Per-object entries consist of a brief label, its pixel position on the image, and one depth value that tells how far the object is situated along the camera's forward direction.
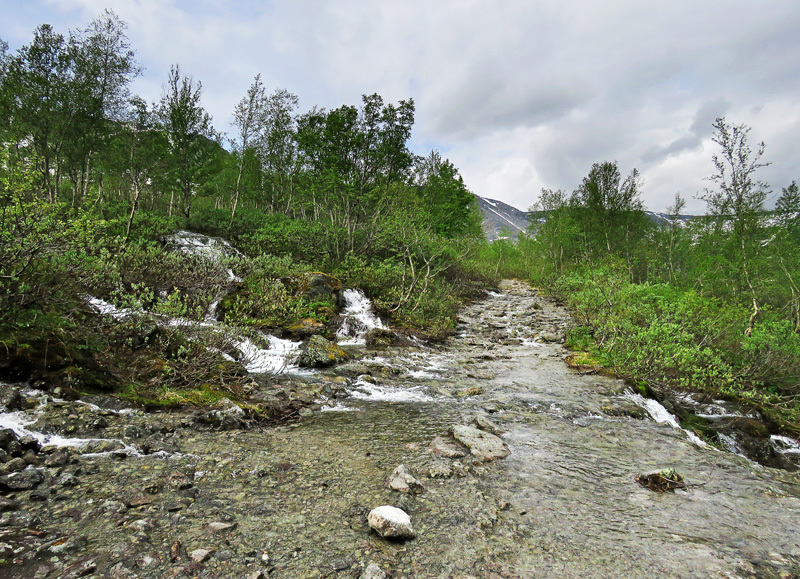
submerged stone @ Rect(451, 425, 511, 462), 6.86
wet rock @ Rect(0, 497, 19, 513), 3.61
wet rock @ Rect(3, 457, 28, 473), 4.21
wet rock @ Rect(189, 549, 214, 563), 3.40
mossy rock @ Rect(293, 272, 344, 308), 19.31
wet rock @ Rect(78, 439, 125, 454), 5.06
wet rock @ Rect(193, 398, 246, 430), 6.89
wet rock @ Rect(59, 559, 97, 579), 2.95
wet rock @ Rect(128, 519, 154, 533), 3.67
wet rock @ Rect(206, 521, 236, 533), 3.88
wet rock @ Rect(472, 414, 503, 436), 8.26
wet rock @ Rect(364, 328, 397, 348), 17.44
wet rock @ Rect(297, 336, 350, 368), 12.99
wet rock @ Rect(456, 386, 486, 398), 11.23
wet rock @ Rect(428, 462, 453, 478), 5.91
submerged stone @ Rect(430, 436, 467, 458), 6.77
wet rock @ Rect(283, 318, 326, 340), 16.09
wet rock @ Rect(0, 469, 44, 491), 3.94
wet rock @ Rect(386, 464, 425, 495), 5.25
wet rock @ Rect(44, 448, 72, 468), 4.54
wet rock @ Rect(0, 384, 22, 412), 5.48
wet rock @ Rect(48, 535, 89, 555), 3.20
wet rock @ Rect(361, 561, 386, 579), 3.44
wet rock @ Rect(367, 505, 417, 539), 4.09
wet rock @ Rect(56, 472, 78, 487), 4.22
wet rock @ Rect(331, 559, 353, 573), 3.55
